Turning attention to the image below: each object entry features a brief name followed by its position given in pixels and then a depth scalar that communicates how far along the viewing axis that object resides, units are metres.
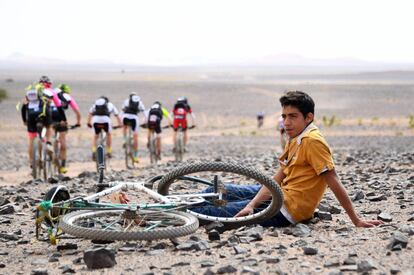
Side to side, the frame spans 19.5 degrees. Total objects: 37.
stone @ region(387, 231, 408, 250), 9.94
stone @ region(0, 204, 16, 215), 15.46
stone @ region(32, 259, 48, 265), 10.49
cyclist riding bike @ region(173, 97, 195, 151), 37.11
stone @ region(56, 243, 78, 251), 11.26
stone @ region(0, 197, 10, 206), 16.69
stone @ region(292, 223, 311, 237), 11.72
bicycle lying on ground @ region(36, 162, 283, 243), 10.59
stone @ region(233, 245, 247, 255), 10.25
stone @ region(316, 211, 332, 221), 13.33
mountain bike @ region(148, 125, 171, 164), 35.77
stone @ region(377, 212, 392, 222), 12.95
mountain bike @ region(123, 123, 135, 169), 34.08
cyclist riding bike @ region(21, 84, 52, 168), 25.95
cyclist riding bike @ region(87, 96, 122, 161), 30.97
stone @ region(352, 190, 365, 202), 16.02
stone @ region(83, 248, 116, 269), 9.81
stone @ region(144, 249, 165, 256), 10.43
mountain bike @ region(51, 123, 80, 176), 27.89
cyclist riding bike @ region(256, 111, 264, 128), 79.36
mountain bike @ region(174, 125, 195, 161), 36.63
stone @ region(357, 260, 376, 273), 8.90
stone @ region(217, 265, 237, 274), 9.18
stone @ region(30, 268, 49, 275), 9.77
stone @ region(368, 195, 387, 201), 15.80
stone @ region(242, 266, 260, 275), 9.00
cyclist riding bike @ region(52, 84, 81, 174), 27.87
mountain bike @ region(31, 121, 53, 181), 26.44
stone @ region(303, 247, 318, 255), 9.97
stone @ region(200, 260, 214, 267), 9.53
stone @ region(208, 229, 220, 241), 11.27
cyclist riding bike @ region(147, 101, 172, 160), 35.44
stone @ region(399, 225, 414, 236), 10.93
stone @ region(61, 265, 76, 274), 9.80
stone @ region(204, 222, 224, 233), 12.09
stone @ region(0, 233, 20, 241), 12.56
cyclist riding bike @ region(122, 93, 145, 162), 33.81
